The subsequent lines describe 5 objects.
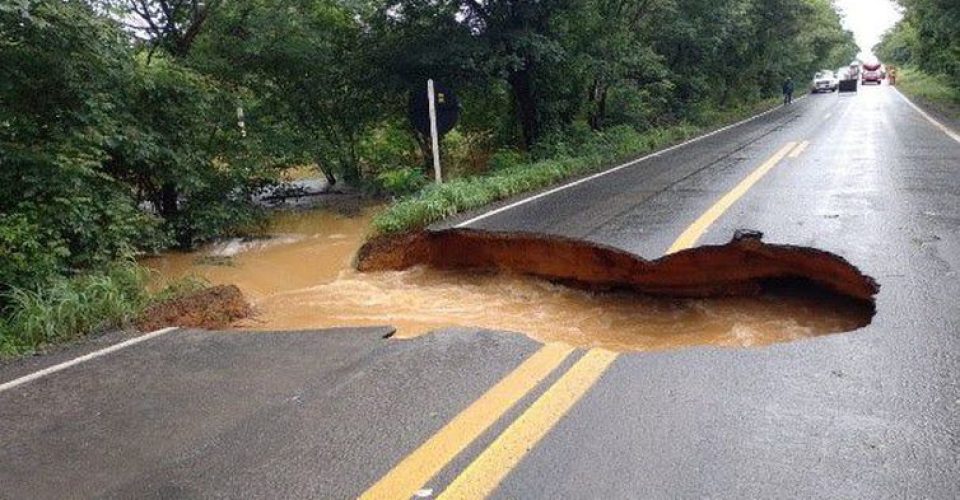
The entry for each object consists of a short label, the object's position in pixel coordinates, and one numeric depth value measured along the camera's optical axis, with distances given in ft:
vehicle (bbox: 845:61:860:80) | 175.83
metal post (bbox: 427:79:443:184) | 37.65
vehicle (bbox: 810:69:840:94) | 172.59
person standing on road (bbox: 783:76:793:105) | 131.34
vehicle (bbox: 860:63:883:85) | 208.50
